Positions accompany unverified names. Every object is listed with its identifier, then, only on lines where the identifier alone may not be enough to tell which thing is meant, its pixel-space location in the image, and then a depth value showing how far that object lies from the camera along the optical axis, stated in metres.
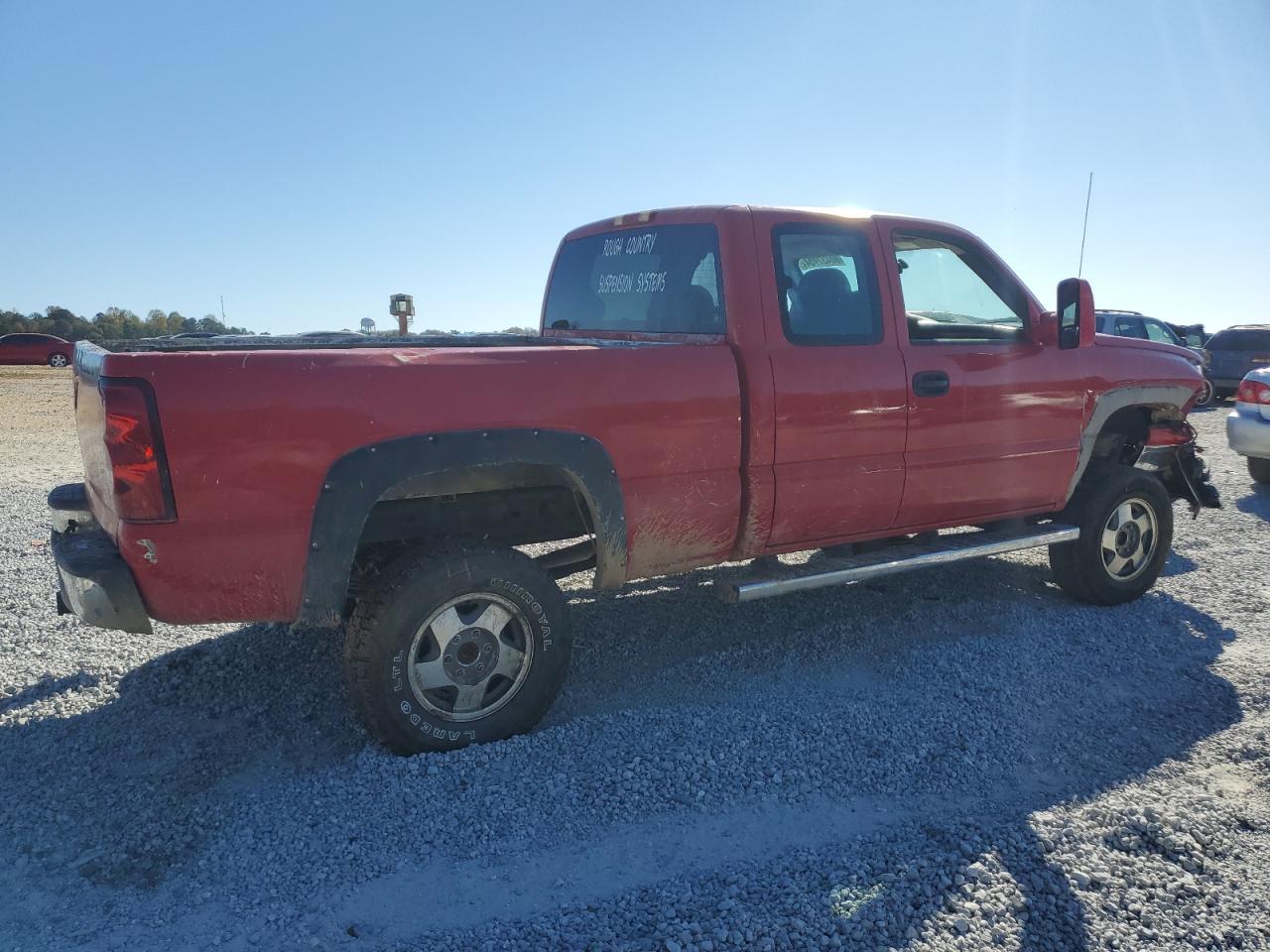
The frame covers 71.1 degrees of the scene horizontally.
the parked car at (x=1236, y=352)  15.80
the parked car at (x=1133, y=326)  14.81
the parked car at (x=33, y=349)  30.81
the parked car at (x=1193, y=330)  24.48
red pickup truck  2.91
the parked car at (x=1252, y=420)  8.66
